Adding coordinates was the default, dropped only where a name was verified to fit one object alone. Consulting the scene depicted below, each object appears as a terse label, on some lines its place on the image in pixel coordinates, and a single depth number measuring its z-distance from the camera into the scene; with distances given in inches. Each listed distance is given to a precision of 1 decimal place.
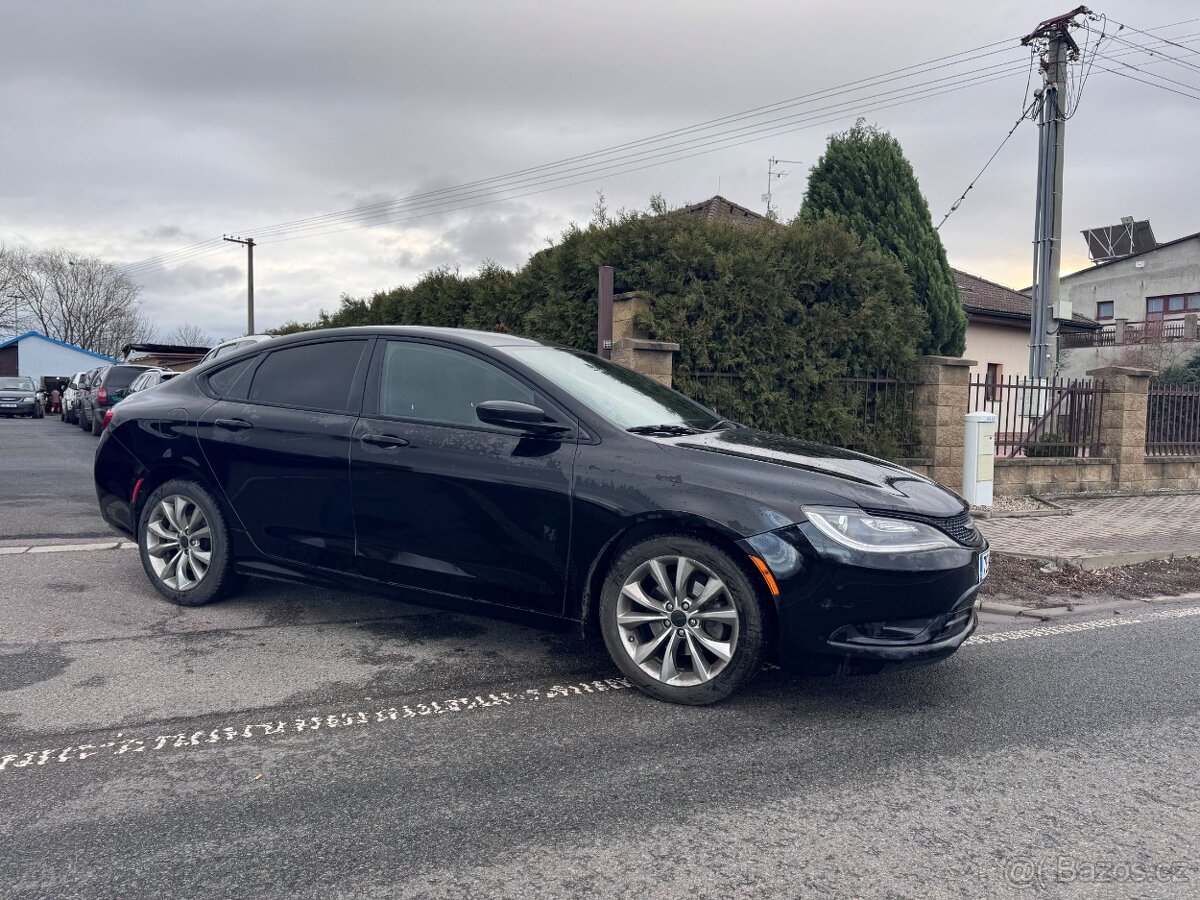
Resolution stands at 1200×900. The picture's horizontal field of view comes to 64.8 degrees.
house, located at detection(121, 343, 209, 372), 1264.8
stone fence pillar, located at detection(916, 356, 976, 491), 446.6
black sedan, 149.7
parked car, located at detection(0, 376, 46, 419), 1254.3
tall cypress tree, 610.5
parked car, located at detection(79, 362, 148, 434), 791.7
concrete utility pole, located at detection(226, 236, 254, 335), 1658.5
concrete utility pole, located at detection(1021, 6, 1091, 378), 663.8
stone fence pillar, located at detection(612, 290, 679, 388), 374.3
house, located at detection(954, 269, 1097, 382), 948.6
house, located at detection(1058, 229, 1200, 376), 1390.3
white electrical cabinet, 407.2
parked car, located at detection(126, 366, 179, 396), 704.8
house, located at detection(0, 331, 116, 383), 2516.0
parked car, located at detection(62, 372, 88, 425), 1080.7
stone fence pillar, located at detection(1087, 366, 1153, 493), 498.9
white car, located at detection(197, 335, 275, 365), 484.7
